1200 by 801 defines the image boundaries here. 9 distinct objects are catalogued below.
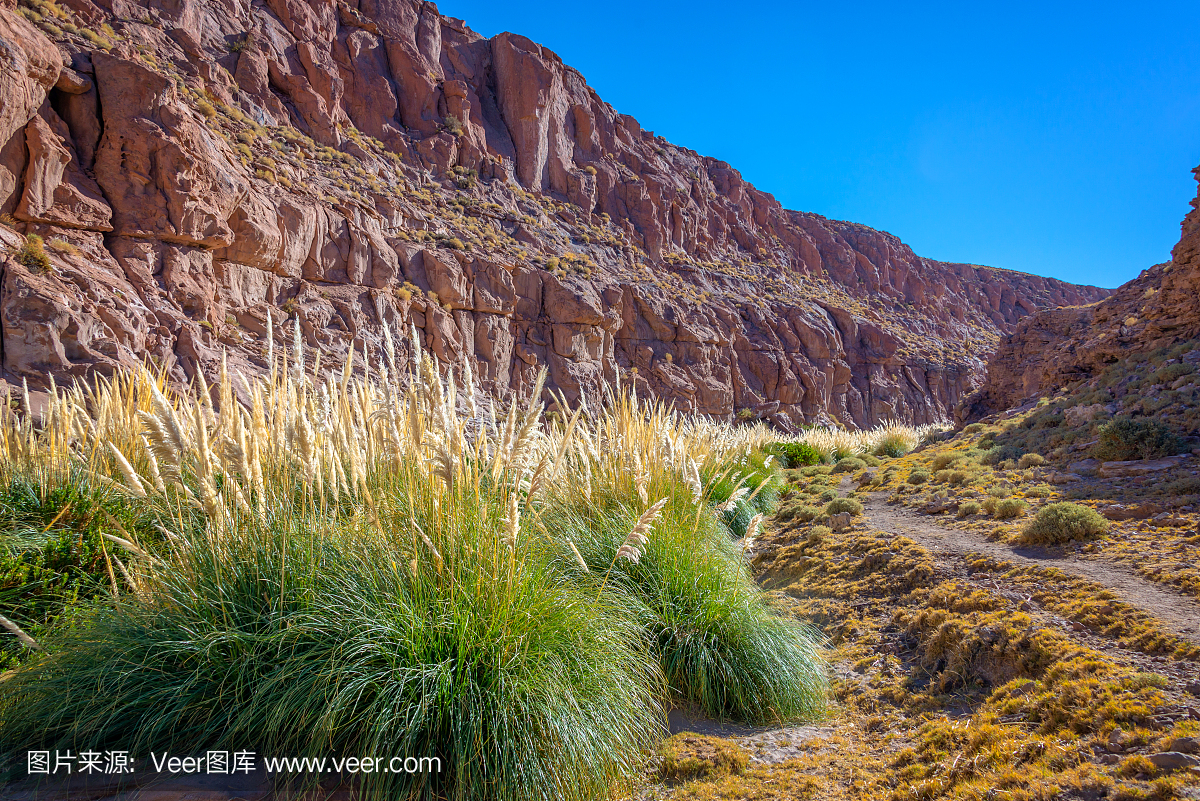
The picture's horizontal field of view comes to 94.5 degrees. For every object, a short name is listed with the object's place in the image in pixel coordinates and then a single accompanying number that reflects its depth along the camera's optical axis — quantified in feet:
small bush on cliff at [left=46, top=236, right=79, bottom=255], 48.44
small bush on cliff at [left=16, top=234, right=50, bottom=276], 44.26
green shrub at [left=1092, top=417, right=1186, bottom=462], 22.40
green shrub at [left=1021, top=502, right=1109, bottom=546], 16.14
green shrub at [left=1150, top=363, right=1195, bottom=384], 28.76
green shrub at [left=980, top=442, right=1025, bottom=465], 29.53
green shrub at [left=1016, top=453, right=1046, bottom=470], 26.66
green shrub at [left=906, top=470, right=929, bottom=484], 30.48
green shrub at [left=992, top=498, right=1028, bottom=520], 20.11
